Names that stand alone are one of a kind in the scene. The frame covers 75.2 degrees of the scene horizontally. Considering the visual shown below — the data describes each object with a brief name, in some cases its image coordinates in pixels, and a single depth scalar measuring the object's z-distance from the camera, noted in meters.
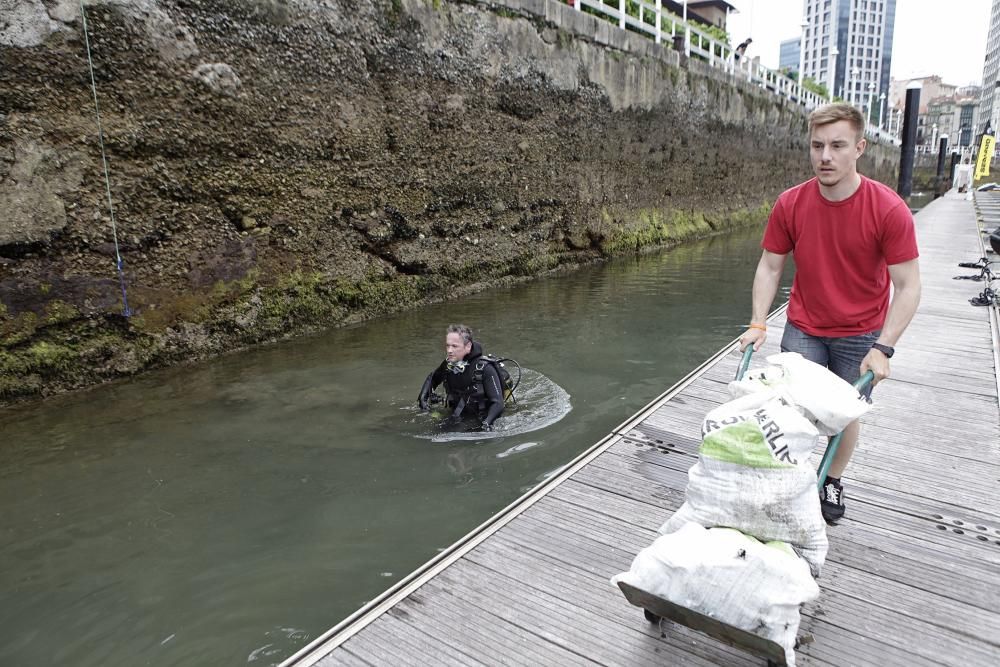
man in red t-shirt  2.59
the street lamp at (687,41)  18.83
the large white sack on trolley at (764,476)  2.19
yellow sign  34.72
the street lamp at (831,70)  38.19
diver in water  5.63
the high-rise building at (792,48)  191.75
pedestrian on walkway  24.35
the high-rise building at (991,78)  93.60
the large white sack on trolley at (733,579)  2.04
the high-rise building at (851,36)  133.12
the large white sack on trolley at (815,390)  2.37
